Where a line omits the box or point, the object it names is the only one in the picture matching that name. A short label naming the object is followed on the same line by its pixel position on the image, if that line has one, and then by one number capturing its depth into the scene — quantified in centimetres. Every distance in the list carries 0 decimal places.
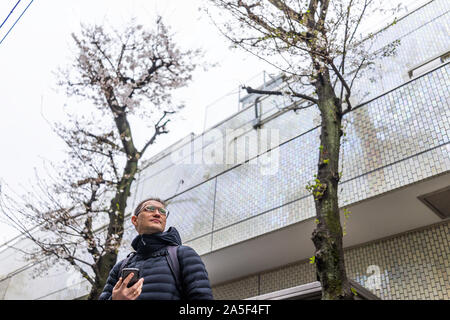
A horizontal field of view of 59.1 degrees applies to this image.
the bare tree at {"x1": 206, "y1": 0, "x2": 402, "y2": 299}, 388
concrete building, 528
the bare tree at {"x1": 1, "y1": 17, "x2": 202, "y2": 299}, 695
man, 197
